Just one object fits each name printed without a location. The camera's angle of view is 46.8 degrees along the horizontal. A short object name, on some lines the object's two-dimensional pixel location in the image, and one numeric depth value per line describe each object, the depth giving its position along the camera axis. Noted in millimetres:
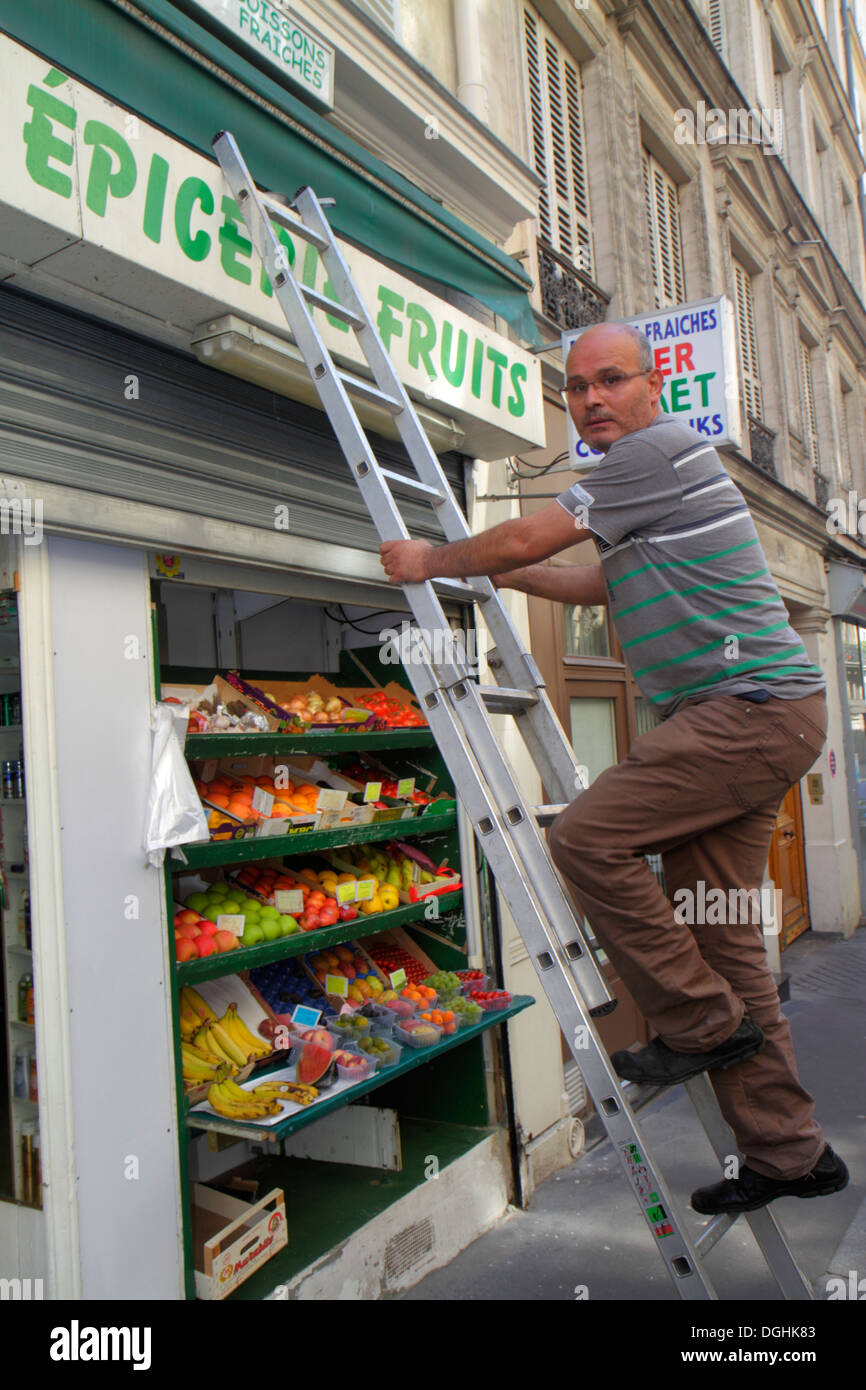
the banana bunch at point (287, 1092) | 3650
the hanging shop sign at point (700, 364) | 6293
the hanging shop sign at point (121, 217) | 2783
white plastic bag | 3338
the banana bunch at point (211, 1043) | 3719
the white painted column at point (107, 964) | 3039
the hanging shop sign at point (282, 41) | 3734
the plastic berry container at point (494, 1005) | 4809
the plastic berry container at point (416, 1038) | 4312
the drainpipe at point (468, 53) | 5836
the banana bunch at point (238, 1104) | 3424
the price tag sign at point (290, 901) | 4344
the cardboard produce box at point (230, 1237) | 3377
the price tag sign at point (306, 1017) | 4414
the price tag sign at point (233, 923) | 3926
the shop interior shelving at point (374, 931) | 3580
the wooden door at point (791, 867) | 11680
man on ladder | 2484
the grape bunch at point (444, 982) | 4902
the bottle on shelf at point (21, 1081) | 3215
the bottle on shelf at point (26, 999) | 3281
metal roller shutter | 3020
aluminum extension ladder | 2424
